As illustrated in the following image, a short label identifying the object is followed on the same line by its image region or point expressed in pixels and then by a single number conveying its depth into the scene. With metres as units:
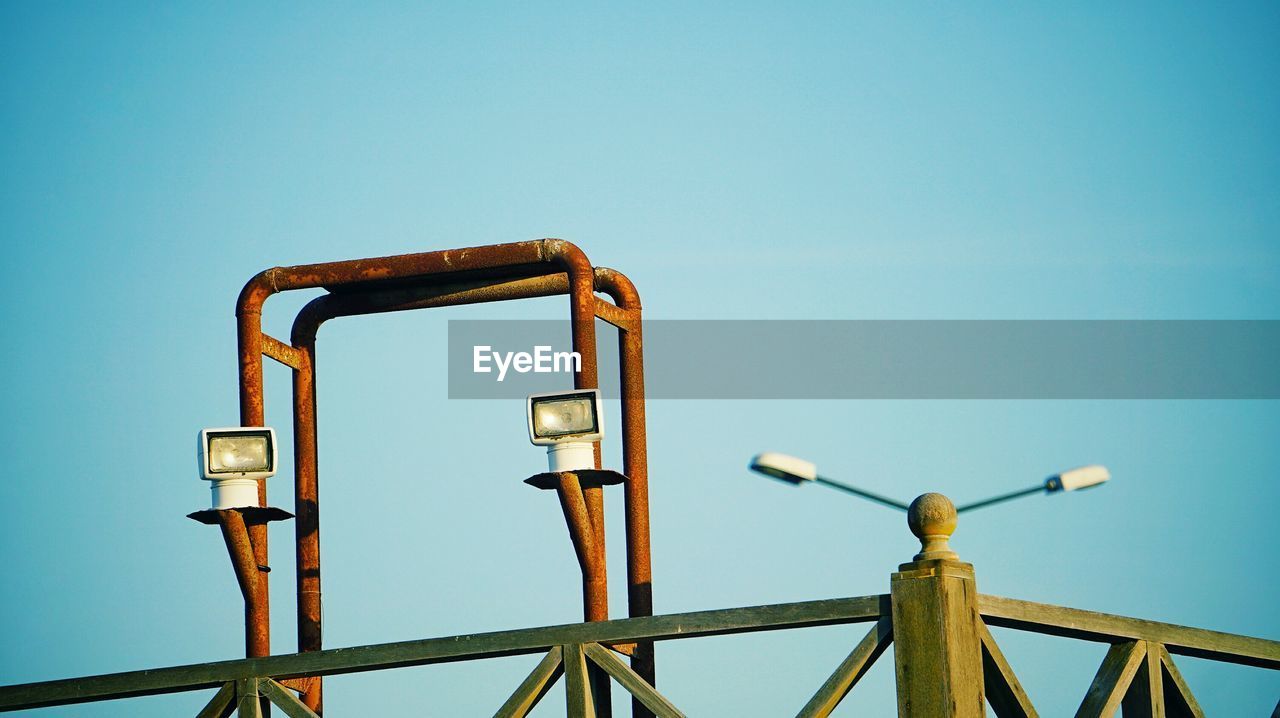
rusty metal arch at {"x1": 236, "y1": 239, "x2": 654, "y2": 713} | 10.68
